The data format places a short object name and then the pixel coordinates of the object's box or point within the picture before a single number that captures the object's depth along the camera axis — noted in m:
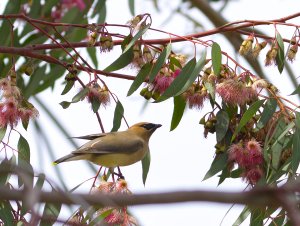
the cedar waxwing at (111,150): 5.42
